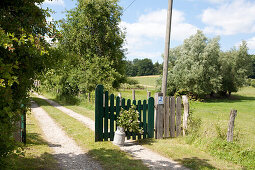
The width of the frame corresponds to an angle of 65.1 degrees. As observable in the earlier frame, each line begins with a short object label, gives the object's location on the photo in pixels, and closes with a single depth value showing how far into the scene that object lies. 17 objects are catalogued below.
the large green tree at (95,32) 24.70
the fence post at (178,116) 7.49
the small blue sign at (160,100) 7.27
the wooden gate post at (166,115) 7.38
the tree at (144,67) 131.88
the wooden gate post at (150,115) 7.20
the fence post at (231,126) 6.27
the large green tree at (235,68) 36.12
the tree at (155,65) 124.81
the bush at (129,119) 6.63
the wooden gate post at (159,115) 7.27
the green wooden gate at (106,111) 6.67
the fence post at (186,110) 7.39
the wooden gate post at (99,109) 6.64
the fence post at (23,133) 6.39
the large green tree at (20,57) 3.25
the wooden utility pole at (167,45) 7.75
